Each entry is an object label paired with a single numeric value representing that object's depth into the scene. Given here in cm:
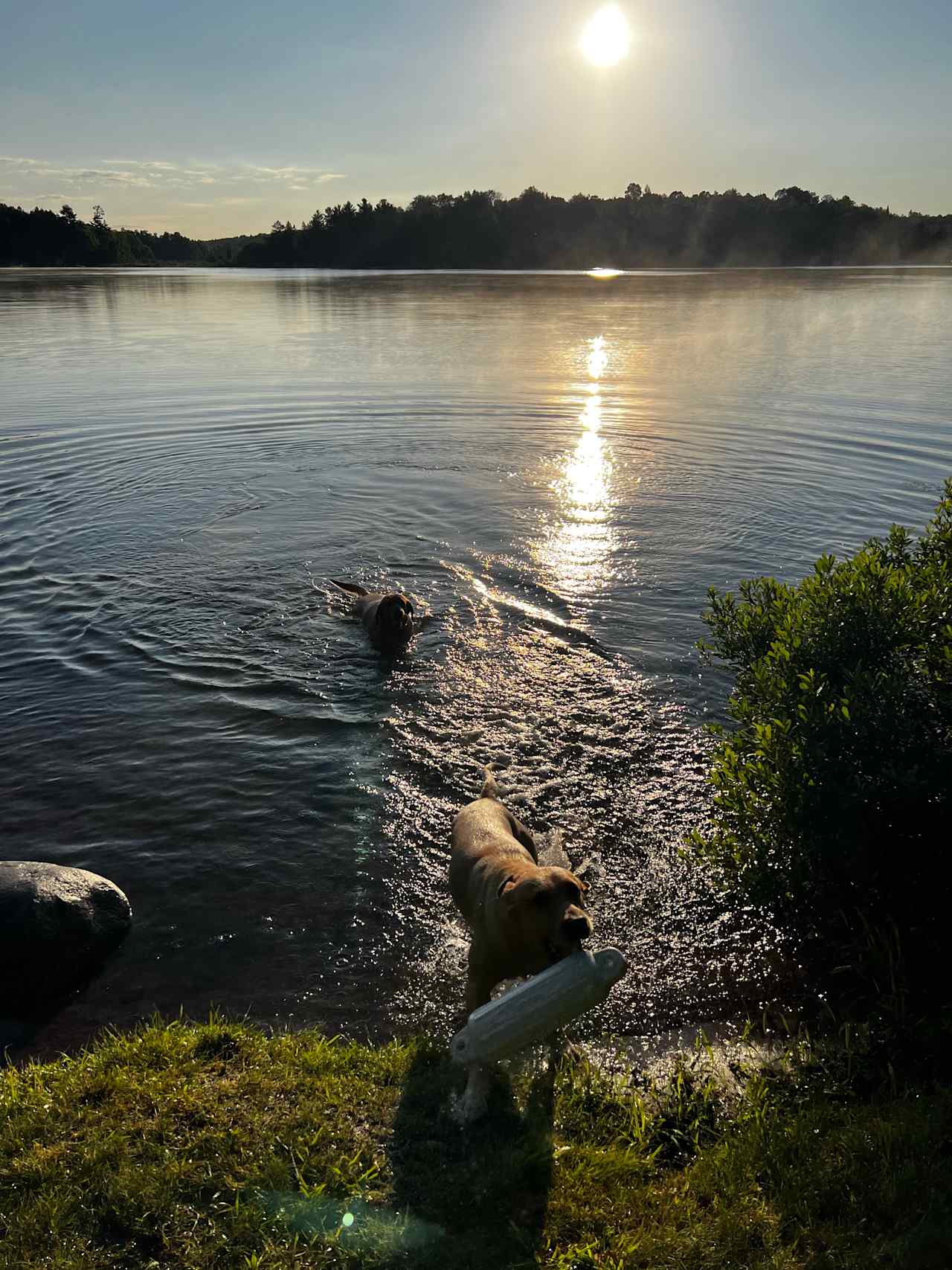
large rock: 610
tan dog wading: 462
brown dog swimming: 1082
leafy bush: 545
